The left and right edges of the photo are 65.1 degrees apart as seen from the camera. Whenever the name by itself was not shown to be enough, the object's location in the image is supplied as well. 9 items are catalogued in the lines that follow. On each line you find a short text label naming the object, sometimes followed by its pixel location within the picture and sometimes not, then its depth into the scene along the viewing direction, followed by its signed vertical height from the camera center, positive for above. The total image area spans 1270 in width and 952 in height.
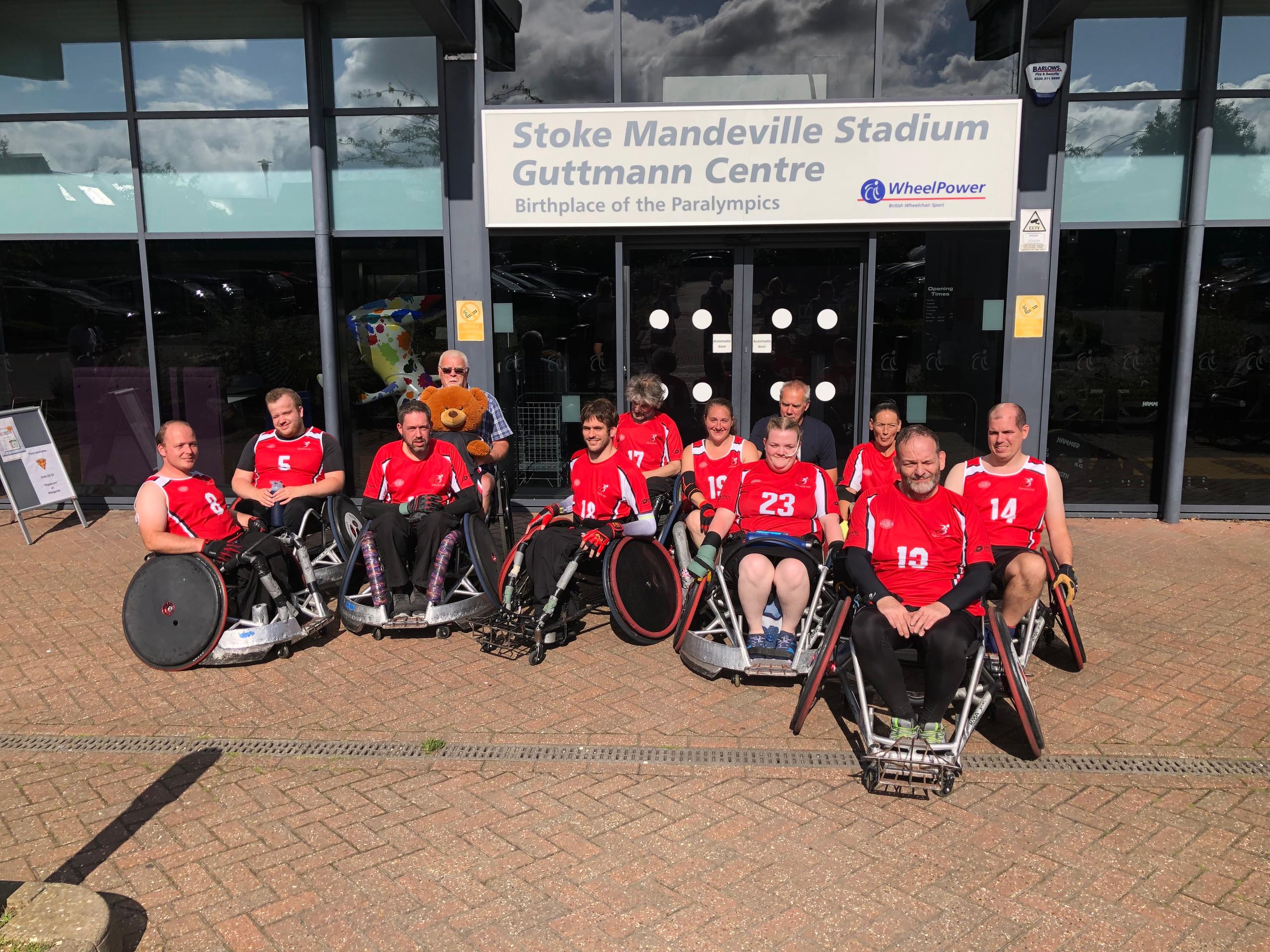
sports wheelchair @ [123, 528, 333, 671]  5.30 -1.52
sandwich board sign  8.60 -1.13
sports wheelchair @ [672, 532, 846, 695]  5.02 -1.51
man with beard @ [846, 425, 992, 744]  4.15 -1.07
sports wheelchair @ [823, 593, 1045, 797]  4.00 -1.59
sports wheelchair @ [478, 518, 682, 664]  5.59 -1.51
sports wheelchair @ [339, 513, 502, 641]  5.80 -1.49
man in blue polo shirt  6.29 -0.62
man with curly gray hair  6.87 -0.67
